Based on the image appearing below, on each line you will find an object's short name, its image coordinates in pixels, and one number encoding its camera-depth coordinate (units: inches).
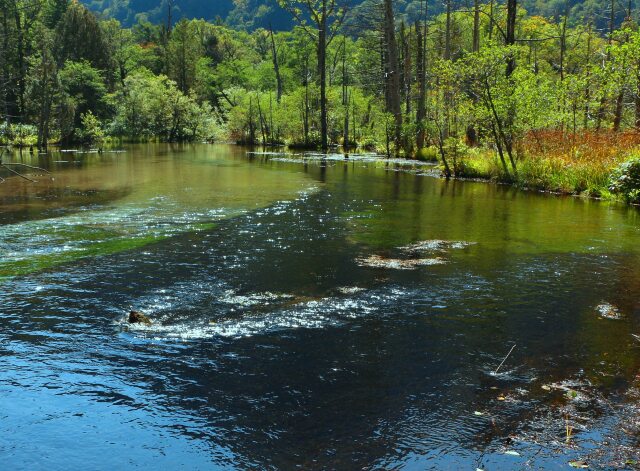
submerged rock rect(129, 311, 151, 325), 276.7
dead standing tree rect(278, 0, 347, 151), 1665.8
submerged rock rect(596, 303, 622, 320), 296.2
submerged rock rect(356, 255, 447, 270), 393.1
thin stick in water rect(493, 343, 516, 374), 231.0
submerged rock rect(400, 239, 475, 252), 446.3
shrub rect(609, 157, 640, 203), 681.6
